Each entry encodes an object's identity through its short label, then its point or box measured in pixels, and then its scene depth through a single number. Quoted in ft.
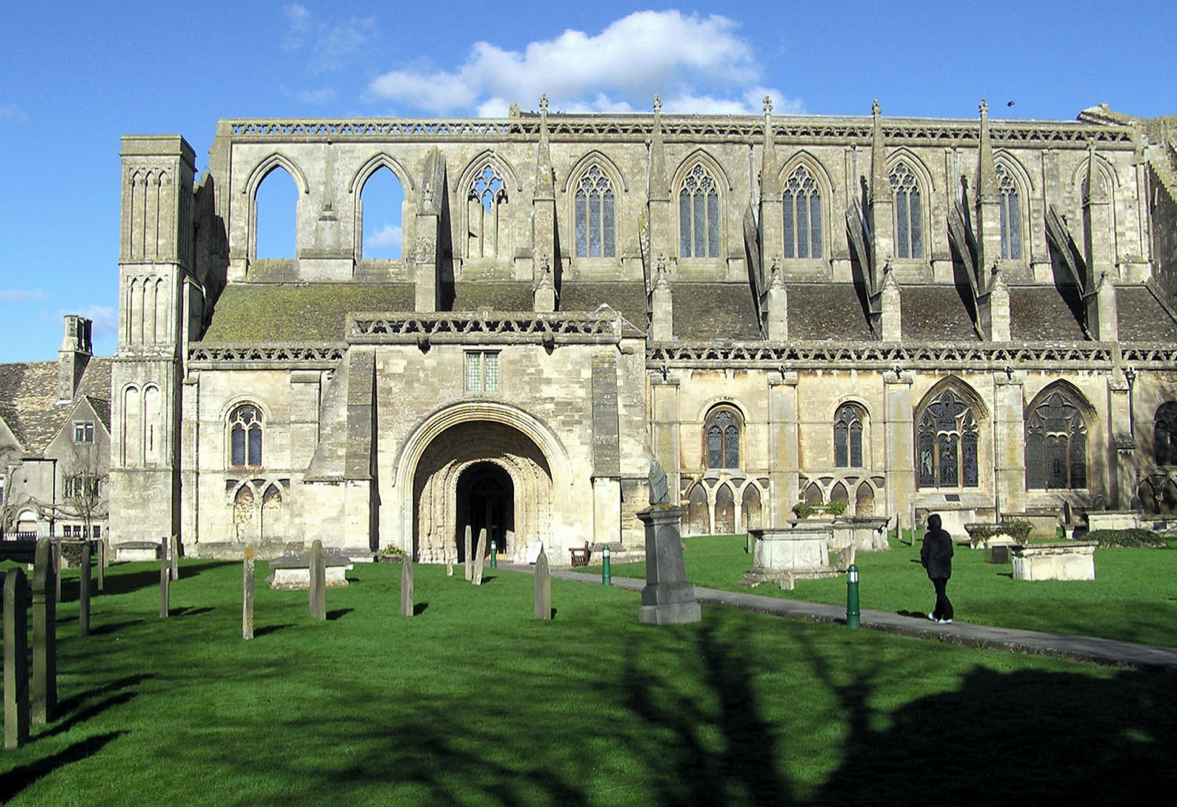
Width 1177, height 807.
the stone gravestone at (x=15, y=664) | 30.94
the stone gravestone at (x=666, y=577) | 54.54
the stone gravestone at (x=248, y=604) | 49.57
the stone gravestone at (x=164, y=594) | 58.70
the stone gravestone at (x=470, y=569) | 80.33
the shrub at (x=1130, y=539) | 97.23
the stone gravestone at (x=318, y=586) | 57.16
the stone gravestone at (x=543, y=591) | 55.62
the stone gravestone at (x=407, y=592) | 59.16
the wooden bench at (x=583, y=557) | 100.22
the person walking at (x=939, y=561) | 51.49
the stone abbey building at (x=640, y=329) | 106.73
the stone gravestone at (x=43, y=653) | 33.58
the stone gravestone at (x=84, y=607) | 53.06
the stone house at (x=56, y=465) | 171.83
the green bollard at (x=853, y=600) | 50.54
